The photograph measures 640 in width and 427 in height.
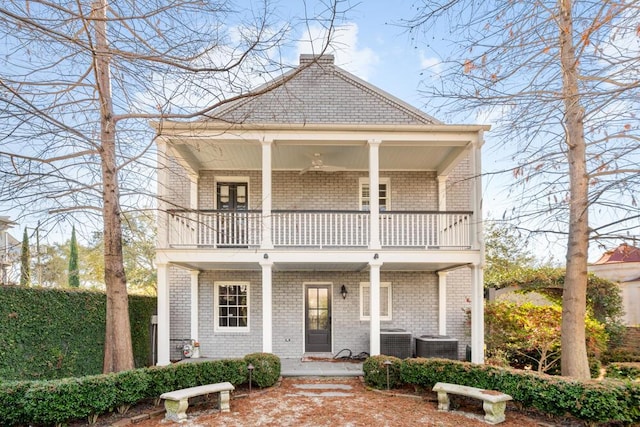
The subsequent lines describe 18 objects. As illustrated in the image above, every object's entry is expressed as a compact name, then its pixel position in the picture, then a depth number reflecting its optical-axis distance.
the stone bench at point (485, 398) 5.54
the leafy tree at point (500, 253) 17.56
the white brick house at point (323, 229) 9.20
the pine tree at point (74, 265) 21.28
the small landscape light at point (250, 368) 6.98
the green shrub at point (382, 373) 7.23
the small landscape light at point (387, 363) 7.13
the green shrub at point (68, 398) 4.74
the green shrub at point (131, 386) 5.58
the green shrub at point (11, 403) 4.64
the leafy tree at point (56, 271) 18.07
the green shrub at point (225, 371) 6.70
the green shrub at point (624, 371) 6.57
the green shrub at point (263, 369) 7.17
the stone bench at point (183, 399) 5.66
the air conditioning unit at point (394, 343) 9.02
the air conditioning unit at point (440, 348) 8.90
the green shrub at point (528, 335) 8.89
